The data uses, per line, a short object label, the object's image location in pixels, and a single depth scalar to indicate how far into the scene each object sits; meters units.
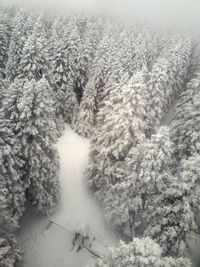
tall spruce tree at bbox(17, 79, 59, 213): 17.63
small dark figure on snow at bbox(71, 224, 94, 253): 20.96
